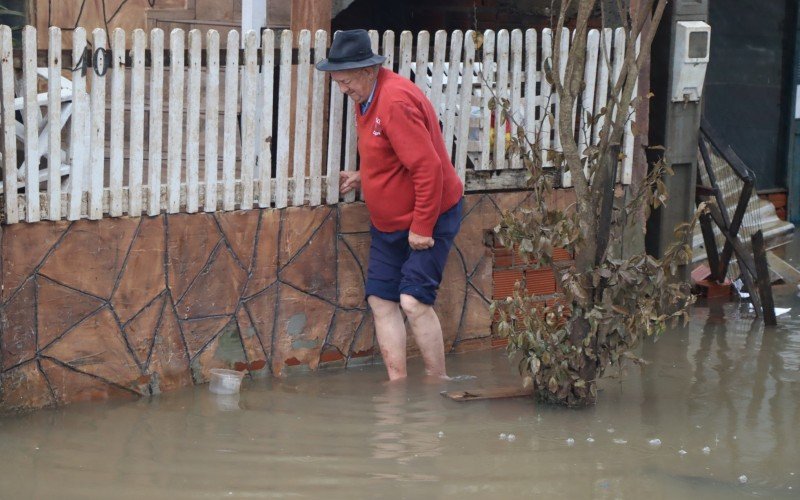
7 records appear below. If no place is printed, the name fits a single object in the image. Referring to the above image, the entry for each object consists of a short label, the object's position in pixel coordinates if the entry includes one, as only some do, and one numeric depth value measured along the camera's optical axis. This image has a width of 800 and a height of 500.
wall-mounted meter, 16.17
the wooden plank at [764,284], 15.88
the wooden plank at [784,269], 18.17
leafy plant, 11.58
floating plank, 12.26
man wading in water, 11.95
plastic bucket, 12.34
